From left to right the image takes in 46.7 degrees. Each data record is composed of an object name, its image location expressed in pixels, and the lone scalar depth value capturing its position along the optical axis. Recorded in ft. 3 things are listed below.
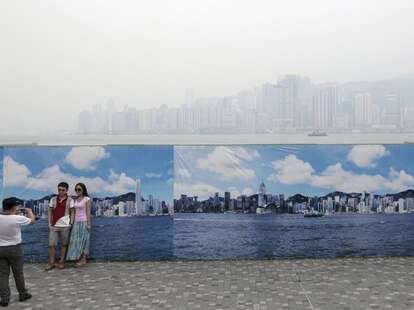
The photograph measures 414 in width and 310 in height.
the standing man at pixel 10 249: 17.88
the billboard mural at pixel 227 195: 25.86
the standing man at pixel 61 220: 24.31
